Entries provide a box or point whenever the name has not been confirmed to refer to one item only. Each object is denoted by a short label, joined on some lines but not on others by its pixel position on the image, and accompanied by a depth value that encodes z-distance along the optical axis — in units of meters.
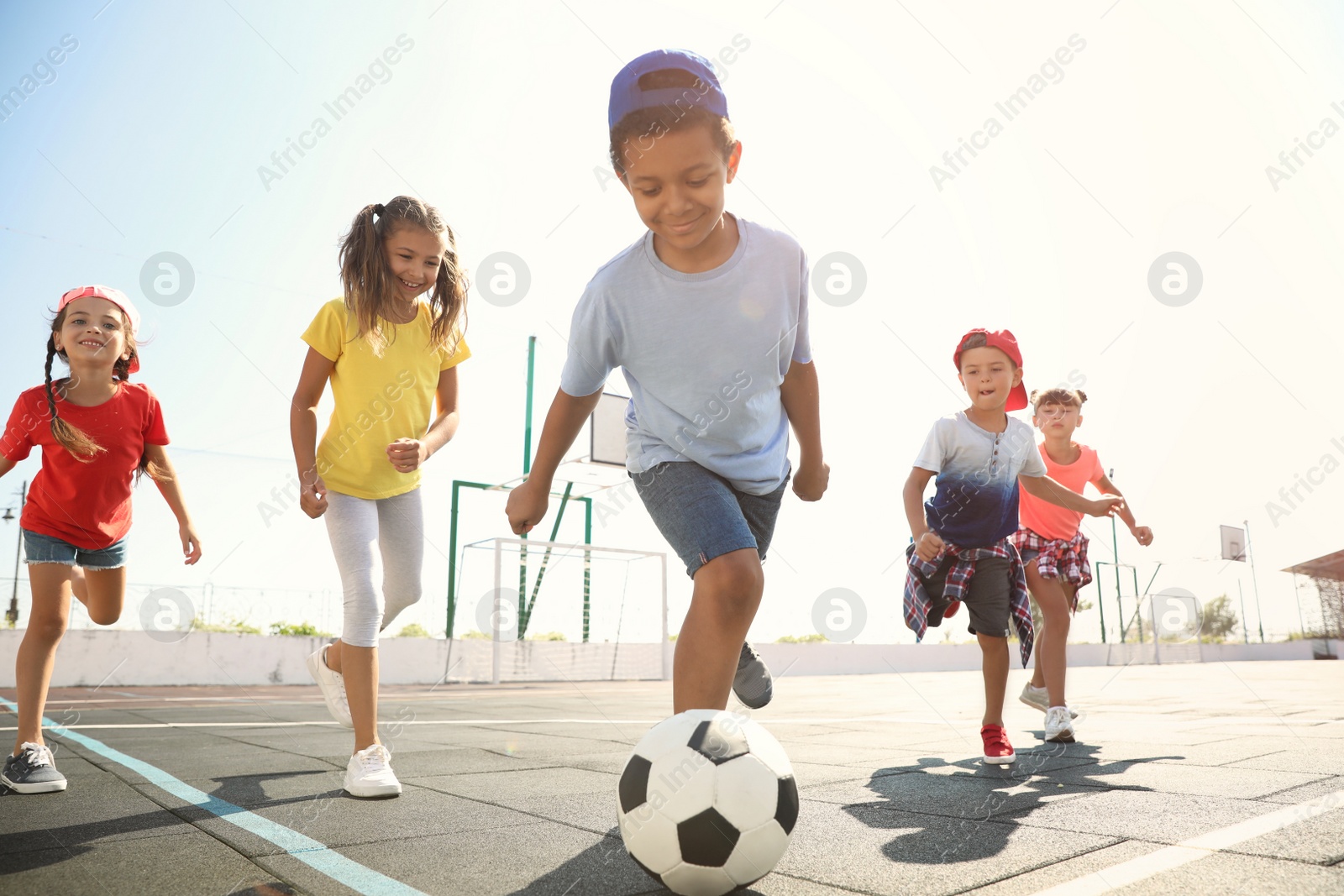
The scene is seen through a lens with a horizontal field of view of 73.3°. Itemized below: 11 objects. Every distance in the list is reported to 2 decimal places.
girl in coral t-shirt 4.16
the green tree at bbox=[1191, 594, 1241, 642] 31.12
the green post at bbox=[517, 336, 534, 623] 15.20
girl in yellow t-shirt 2.95
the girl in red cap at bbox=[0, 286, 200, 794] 3.12
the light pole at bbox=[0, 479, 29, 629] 10.22
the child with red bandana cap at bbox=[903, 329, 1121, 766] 3.64
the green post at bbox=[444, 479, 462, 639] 14.13
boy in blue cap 2.09
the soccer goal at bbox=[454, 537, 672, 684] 14.45
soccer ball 1.59
